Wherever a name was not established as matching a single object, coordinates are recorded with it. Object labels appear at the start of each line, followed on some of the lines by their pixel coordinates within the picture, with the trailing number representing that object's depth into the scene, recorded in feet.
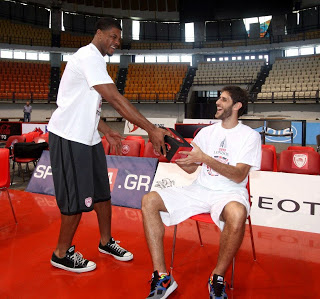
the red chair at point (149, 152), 15.74
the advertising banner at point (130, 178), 13.69
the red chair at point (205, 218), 7.17
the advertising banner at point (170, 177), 13.17
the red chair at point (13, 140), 21.55
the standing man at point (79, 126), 7.02
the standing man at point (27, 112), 49.90
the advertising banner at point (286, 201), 10.80
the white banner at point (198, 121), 32.32
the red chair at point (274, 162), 13.25
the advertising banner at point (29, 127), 34.06
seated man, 6.47
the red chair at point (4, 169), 10.96
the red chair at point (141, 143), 17.07
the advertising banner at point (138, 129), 38.44
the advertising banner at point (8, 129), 34.42
